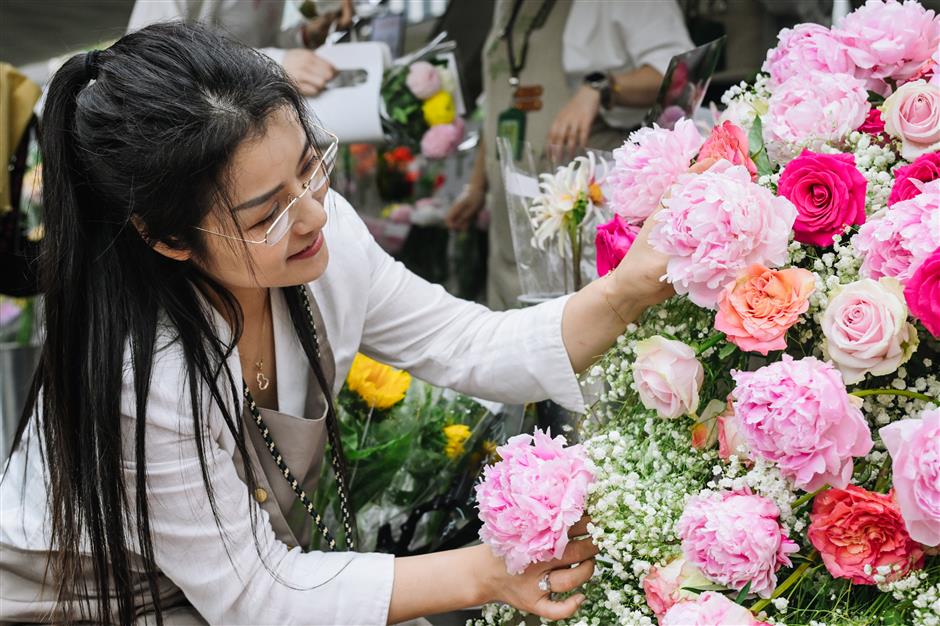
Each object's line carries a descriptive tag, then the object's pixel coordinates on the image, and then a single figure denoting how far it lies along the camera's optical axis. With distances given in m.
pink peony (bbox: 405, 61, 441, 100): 2.60
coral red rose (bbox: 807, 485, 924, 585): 0.89
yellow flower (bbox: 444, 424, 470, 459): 1.70
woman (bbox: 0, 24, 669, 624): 1.18
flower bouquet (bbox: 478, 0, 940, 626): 0.88
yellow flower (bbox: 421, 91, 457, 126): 2.67
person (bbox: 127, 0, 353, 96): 2.26
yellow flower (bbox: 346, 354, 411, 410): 1.70
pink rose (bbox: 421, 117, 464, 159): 2.77
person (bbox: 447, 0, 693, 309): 2.14
